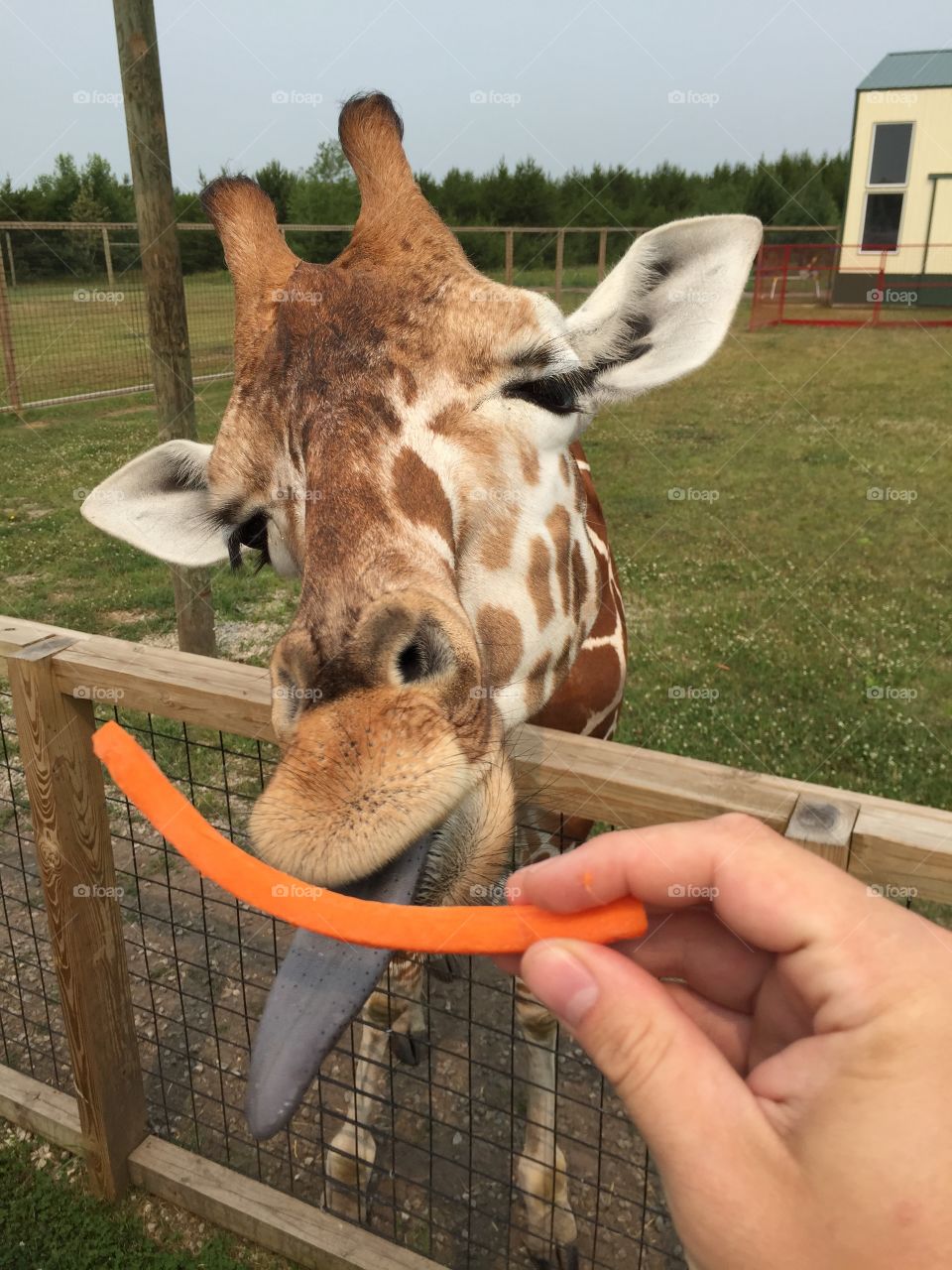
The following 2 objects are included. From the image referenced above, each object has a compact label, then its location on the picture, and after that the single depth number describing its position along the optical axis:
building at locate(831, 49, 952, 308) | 28.39
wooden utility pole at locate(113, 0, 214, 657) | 5.25
